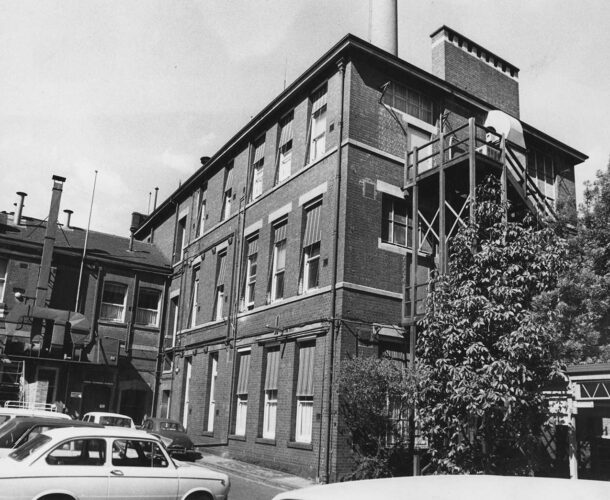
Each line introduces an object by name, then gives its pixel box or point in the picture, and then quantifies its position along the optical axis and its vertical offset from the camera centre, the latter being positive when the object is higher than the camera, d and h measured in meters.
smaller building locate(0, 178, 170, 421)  25.69 +3.20
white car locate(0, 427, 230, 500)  7.74 -1.01
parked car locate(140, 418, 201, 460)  18.75 -1.25
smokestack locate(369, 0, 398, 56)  21.20 +13.28
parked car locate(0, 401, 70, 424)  12.63 -0.48
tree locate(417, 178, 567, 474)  9.29 +1.00
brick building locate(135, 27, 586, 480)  16.45 +5.63
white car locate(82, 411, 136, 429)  18.58 -0.72
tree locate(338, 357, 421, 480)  13.81 -0.05
